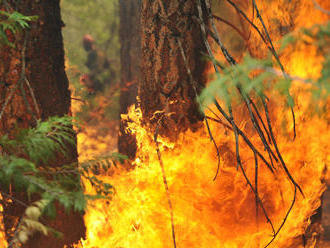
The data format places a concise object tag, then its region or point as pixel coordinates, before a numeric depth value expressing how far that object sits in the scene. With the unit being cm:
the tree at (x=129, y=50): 739
